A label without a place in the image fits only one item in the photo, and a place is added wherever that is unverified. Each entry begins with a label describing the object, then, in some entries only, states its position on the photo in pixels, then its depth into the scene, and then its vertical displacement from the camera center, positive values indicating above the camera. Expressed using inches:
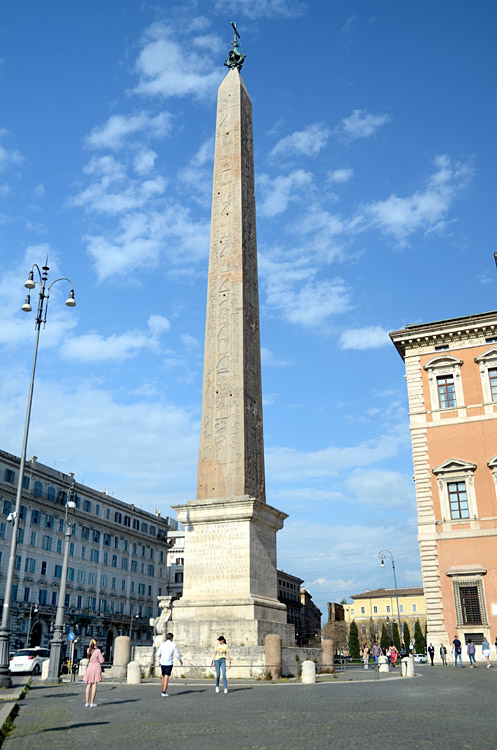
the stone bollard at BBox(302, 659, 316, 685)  650.2 -29.3
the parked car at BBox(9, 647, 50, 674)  1111.6 -30.5
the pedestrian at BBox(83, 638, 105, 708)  486.0 -22.7
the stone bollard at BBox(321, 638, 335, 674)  836.6 -20.5
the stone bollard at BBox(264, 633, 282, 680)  661.3 -13.3
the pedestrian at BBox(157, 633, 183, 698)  538.0 -11.6
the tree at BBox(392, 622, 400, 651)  2598.9 +8.1
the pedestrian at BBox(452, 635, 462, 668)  1129.1 -13.0
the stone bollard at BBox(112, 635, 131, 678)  783.7 -14.0
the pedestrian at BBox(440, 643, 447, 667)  1213.6 -24.6
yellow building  4072.3 +178.9
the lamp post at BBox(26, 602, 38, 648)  1866.5 +77.6
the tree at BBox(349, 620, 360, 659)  2545.3 -18.3
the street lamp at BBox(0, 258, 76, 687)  641.3 +175.9
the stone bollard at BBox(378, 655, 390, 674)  972.4 -33.7
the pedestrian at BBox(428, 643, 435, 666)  1190.3 -18.4
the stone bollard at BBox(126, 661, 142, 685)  671.1 -30.1
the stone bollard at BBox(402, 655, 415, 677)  864.3 -33.6
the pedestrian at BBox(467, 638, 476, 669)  1063.0 -18.8
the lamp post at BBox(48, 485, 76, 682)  834.8 -13.1
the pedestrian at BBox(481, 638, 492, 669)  1144.4 -17.3
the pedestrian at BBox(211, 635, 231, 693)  549.8 -14.3
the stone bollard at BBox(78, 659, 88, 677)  934.1 -38.4
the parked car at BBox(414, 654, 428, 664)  1535.4 -41.6
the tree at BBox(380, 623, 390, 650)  2538.1 -5.0
